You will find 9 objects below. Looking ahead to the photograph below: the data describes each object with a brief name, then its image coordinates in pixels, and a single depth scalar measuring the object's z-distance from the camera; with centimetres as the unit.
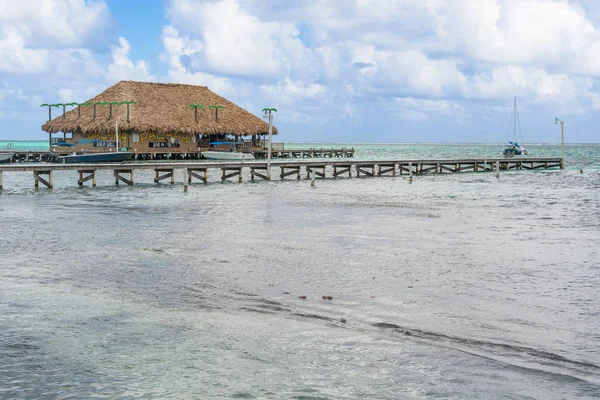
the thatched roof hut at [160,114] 6438
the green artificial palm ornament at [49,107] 6759
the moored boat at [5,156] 5591
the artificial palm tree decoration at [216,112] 7052
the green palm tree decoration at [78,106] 6764
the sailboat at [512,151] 8506
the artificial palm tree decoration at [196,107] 6839
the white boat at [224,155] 6494
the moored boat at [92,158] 5422
